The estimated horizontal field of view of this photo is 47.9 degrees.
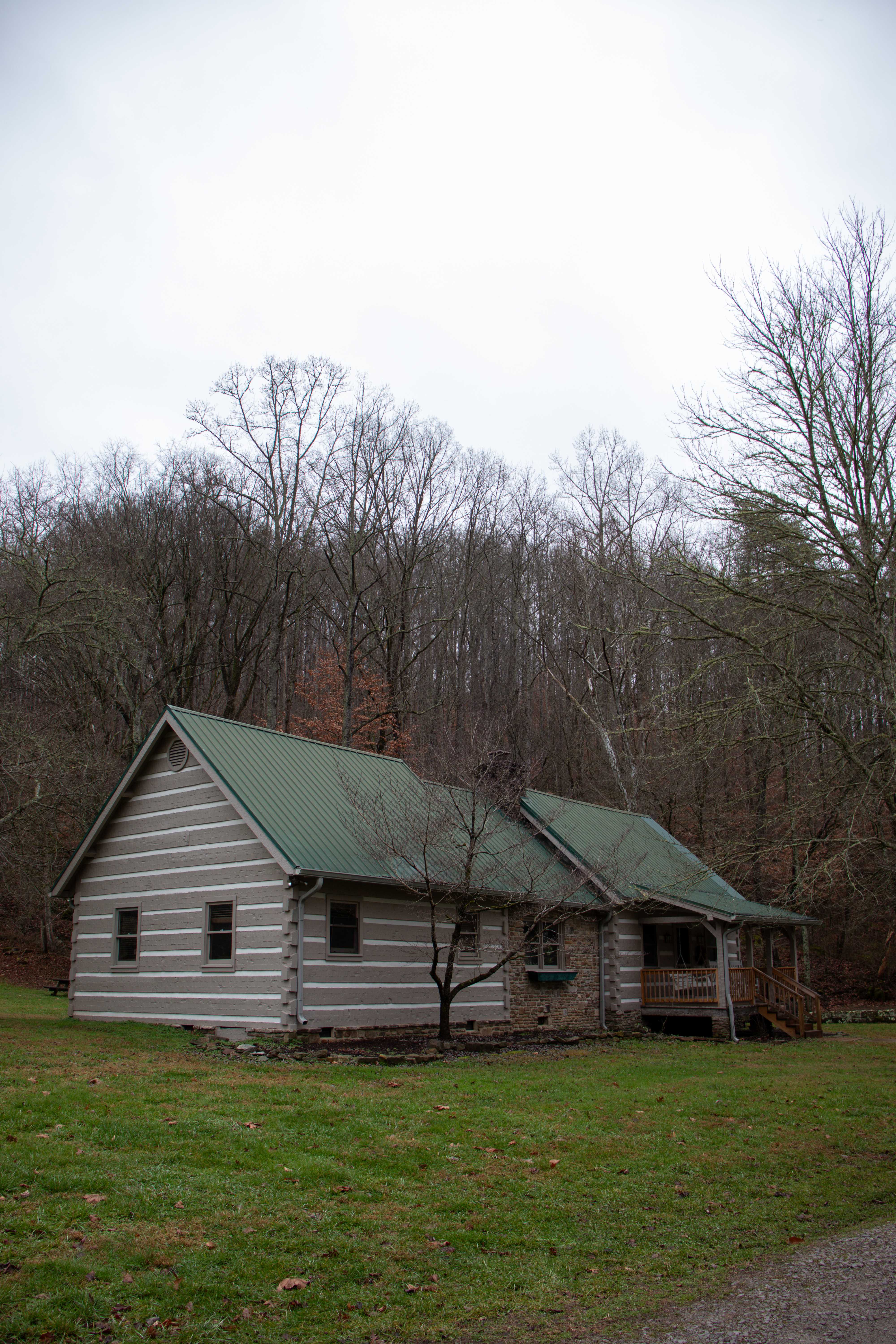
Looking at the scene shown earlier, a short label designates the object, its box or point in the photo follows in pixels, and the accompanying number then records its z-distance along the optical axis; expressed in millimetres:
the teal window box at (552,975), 20922
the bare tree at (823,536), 13617
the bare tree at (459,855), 16016
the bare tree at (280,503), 35688
